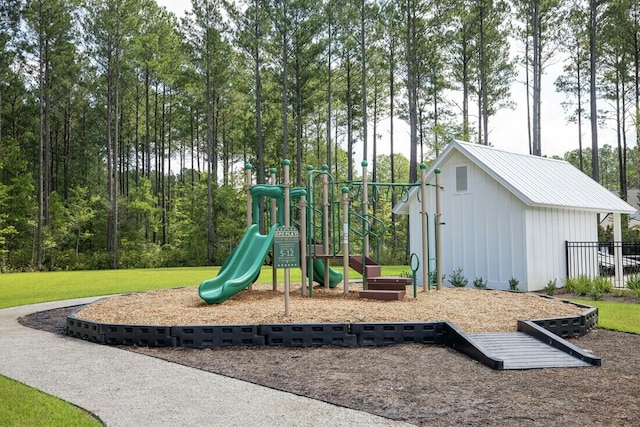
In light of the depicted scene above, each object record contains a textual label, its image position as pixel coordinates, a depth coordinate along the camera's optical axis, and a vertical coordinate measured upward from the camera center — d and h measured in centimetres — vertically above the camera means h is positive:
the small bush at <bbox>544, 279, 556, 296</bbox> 1494 -159
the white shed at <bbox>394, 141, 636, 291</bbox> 1550 +40
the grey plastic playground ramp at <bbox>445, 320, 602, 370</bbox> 699 -160
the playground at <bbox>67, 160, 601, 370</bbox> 815 -137
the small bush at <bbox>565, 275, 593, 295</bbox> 1488 -151
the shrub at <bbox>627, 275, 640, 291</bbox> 1446 -145
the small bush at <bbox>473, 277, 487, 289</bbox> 1590 -149
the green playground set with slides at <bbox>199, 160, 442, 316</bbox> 1087 -34
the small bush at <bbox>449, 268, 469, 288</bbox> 1603 -141
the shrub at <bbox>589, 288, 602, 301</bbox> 1397 -165
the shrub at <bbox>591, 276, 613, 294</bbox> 1497 -150
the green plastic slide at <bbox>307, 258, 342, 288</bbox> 1329 -101
